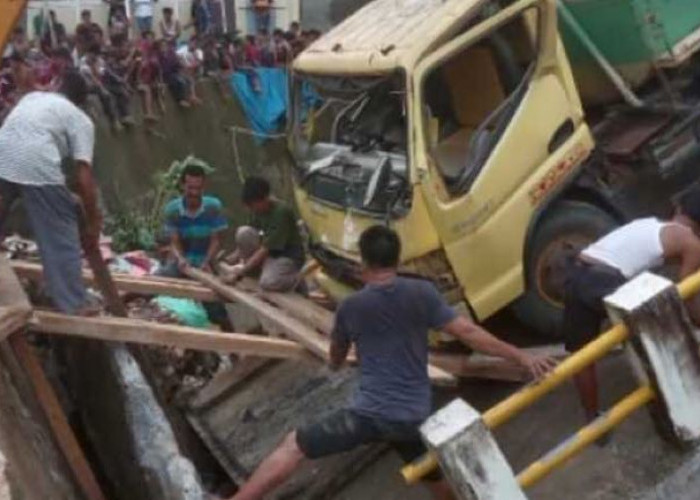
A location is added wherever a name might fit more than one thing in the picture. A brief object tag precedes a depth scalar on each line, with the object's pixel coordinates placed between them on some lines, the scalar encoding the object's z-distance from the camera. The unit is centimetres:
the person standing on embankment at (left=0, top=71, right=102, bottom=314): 648
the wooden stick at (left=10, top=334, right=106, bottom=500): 659
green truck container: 820
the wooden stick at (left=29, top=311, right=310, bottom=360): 656
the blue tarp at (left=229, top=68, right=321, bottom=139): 1930
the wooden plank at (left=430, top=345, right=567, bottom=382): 687
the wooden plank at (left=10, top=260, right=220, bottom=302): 787
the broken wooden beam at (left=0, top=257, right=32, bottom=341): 611
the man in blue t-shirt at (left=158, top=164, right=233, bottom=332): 888
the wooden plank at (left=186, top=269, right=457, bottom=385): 650
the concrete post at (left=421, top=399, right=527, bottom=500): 518
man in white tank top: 612
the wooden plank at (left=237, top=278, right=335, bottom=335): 727
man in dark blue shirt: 566
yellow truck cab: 696
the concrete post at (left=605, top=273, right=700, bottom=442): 564
